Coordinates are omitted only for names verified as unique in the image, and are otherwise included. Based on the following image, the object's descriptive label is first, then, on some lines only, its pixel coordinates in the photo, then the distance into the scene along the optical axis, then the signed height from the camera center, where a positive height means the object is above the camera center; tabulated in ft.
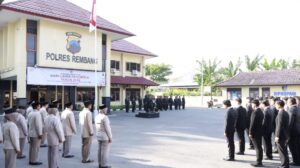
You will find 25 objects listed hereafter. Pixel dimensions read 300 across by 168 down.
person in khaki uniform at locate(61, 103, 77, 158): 29.71 -3.09
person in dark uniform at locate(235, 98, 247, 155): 31.18 -3.28
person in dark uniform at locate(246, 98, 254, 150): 32.48 -1.83
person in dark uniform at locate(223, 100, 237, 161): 28.50 -2.88
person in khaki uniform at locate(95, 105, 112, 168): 25.21 -3.25
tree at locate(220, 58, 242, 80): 157.17 +12.84
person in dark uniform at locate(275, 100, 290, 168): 25.18 -3.21
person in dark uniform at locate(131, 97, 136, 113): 91.33 -3.04
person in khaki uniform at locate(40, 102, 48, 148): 32.01 -1.57
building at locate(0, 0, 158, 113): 61.00 +9.93
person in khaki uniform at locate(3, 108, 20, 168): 20.86 -3.00
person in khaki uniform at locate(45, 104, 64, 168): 24.14 -3.16
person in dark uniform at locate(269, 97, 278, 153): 31.12 -2.07
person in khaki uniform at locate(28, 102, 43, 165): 26.84 -3.40
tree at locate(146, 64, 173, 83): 189.37 +14.32
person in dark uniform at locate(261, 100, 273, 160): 28.28 -3.11
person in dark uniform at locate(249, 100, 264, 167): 27.02 -2.87
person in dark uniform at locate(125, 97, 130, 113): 89.97 -2.84
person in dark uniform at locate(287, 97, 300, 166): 26.84 -3.53
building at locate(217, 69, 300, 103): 116.88 +3.96
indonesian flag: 59.06 +14.53
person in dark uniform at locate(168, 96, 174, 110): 107.44 -2.56
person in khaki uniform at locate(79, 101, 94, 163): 27.37 -3.08
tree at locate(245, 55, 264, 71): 156.76 +15.91
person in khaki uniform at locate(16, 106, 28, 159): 27.02 -2.95
